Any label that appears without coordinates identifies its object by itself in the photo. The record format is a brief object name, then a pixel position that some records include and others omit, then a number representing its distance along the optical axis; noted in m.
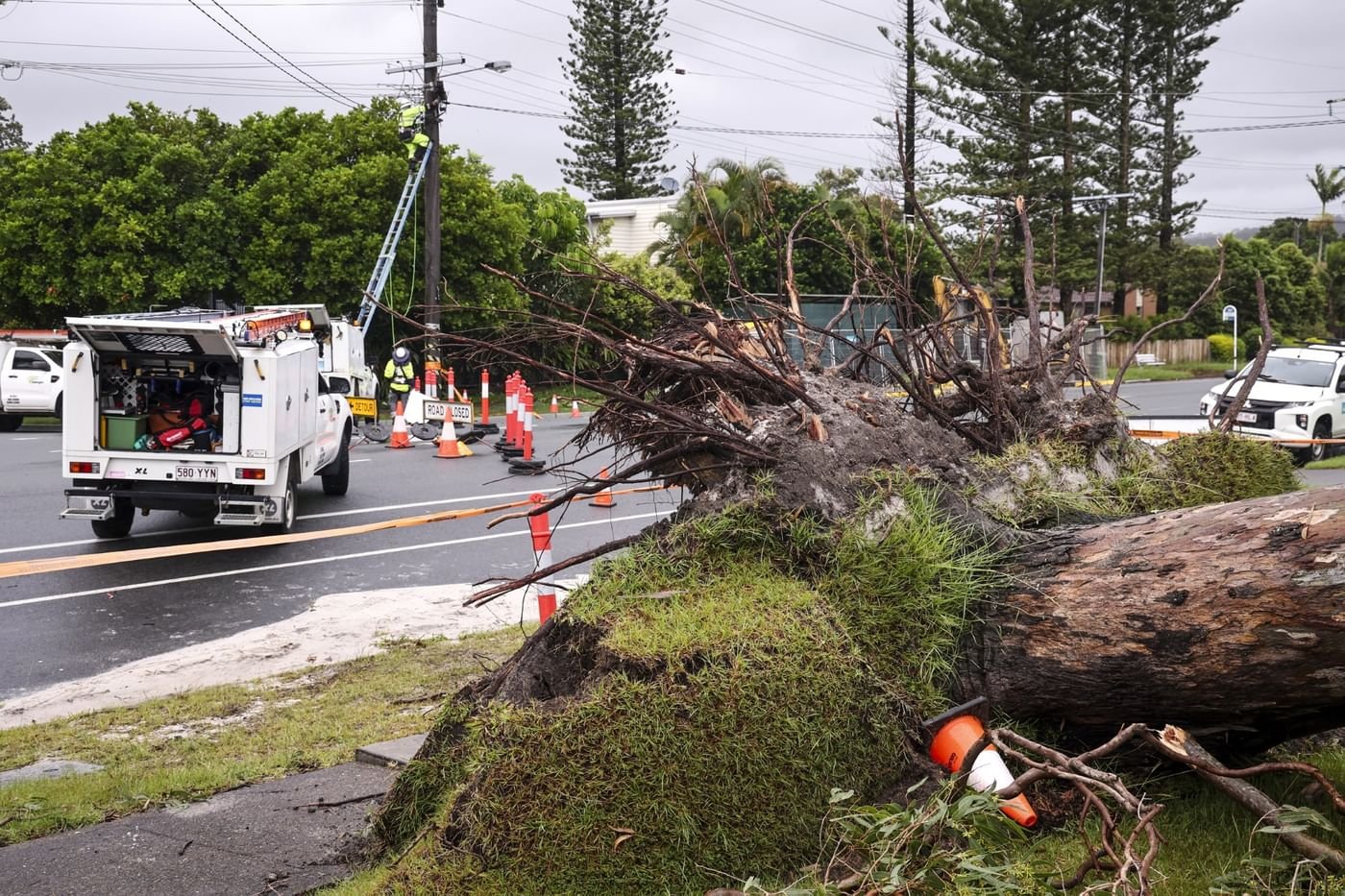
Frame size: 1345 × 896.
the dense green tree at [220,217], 24.72
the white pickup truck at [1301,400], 17.62
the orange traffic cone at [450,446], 17.17
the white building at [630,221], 42.09
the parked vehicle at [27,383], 20.84
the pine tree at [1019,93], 41.88
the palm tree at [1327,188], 75.94
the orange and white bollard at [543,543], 5.90
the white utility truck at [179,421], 10.48
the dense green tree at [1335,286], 58.62
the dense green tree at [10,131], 46.53
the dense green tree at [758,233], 34.22
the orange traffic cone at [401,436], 18.42
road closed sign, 17.95
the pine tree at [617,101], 42.75
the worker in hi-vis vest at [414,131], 23.66
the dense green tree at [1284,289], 54.47
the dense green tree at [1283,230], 86.38
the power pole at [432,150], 22.72
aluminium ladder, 24.09
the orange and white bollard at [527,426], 16.42
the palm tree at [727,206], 34.22
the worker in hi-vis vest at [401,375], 21.58
